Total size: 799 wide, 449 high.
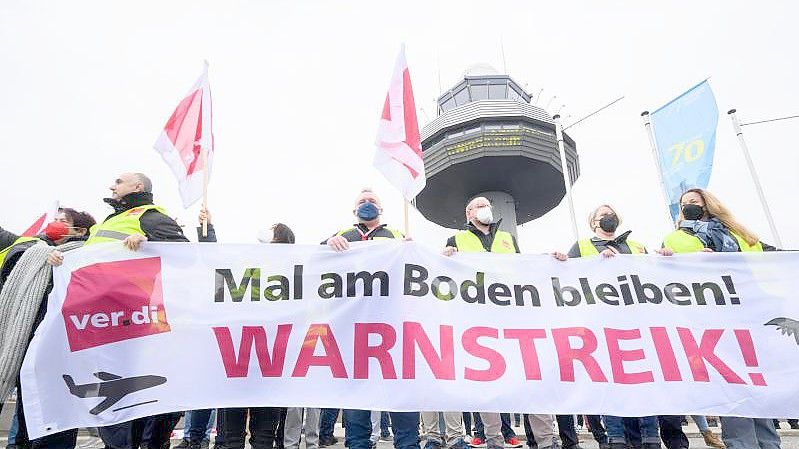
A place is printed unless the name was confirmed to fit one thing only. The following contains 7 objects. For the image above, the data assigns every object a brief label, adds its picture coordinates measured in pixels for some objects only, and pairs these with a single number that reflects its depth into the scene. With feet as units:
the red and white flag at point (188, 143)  14.90
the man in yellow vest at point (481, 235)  14.07
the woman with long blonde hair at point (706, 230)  13.09
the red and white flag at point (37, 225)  25.05
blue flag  31.48
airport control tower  100.73
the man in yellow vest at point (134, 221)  11.51
